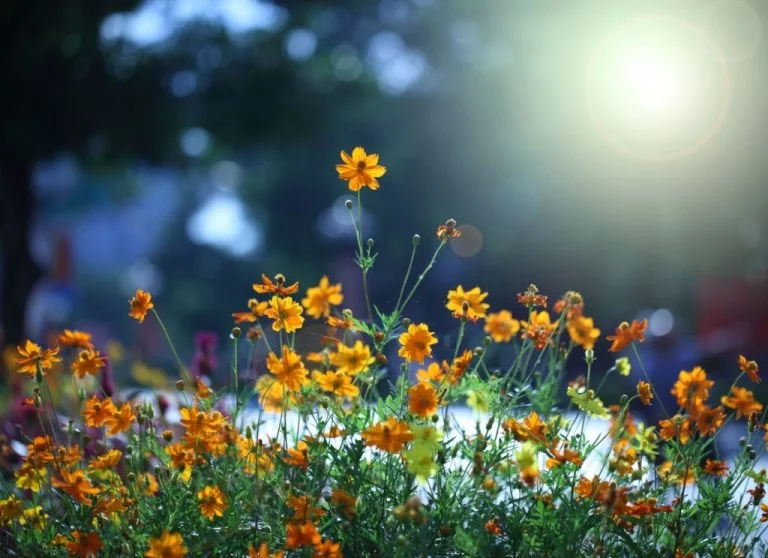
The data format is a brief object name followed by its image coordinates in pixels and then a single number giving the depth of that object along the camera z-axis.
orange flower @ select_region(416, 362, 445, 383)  5.56
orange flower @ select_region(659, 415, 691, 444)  5.46
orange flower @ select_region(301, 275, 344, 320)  5.87
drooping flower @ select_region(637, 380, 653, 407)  5.41
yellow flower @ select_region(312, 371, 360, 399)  5.06
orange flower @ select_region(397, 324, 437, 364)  5.11
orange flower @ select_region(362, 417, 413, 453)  4.50
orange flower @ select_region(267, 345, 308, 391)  5.09
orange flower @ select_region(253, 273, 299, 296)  5.25
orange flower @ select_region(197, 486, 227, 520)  4.94
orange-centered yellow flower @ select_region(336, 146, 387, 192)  5.49
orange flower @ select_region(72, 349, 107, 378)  5.50
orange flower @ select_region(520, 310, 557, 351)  5.76
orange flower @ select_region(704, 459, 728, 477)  5.47
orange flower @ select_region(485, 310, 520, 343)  5.86
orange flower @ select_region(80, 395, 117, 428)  5.36
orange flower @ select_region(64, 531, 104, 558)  4.89
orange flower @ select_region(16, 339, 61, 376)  5.43
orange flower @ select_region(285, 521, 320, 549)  4.36
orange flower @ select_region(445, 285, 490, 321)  5.43
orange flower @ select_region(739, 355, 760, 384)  5.58
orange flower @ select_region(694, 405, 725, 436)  5.47
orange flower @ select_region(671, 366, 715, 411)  5.47
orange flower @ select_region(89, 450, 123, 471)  5.23
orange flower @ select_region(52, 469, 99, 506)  5.07
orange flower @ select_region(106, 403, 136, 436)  5.35
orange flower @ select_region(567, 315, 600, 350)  5.83
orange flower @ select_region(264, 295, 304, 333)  5.28
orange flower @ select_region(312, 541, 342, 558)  4.38
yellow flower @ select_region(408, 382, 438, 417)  4.76
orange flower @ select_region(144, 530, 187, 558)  4.38
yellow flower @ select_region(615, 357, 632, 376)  5.81
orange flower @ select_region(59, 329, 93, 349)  5.70
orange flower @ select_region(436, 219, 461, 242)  5.64
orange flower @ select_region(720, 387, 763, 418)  5.68
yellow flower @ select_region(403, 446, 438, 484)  4.44
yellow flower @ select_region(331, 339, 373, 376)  5.09
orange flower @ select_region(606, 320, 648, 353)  5.49
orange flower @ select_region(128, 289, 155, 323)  5.43
